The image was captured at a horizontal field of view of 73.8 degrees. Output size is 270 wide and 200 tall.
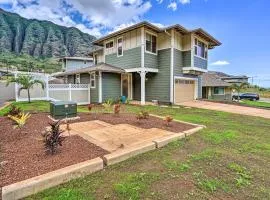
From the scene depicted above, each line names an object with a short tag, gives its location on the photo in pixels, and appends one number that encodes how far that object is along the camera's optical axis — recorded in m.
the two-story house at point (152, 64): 14.30
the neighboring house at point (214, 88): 31.90
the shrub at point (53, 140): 3.81
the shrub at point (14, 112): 7.06
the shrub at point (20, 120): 5.68
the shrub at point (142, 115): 7.16
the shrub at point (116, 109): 8.34
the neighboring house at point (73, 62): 30.52
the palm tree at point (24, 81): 11.78
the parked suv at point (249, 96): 35.44
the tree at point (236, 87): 31.49
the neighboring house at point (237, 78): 57.54
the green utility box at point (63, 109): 7.23
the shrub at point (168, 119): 6.67
